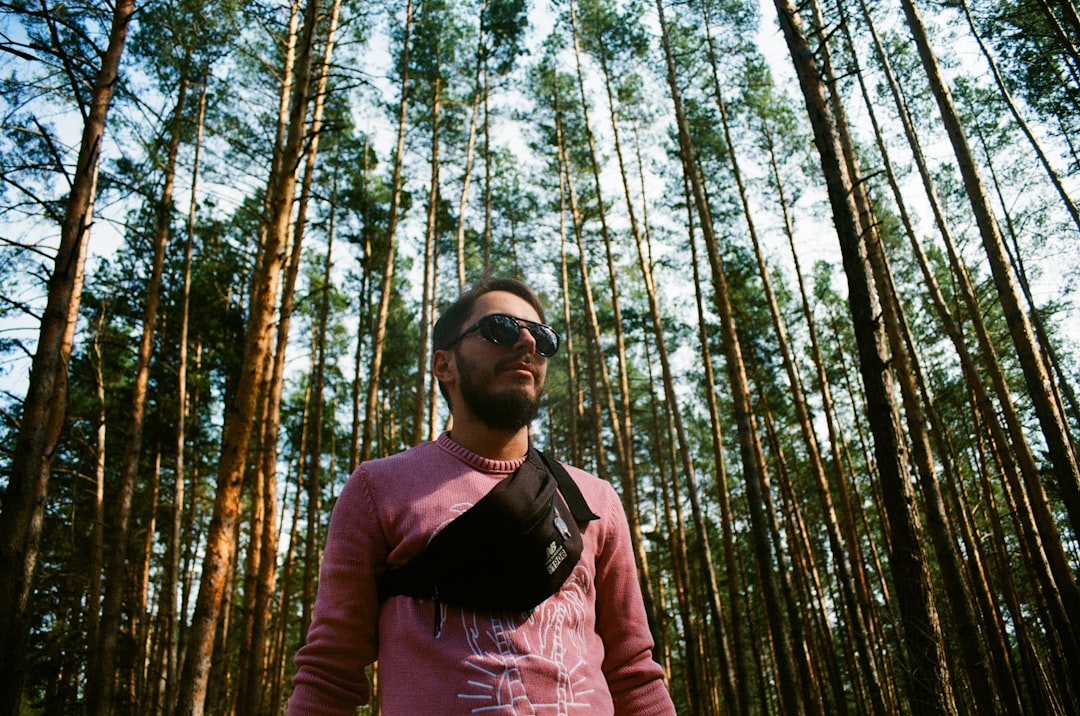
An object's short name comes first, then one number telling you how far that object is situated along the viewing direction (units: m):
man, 1.19
